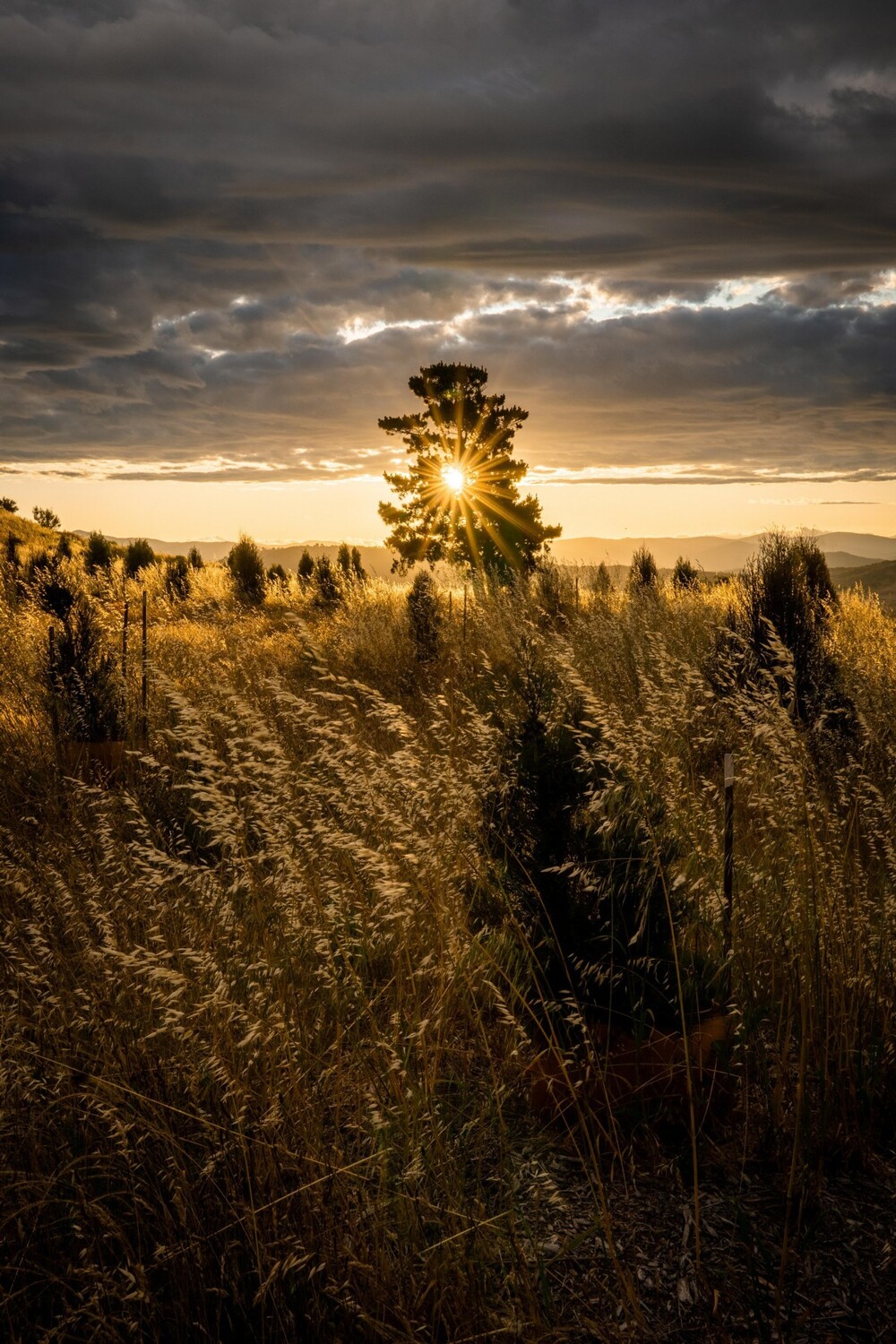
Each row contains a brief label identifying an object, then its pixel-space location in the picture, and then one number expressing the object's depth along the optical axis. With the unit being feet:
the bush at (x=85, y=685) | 20.34
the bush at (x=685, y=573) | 60.81
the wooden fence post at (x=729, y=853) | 8.18
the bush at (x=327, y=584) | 62.75
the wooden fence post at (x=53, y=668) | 20.54
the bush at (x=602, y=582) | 53.21
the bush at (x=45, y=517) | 133.16
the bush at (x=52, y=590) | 39.86
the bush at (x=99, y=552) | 76.95
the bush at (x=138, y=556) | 77.00
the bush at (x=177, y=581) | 66.13
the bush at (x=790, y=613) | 23.71
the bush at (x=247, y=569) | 70.59
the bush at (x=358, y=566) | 69.46
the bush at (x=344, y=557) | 80.69
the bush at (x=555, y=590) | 42.34
